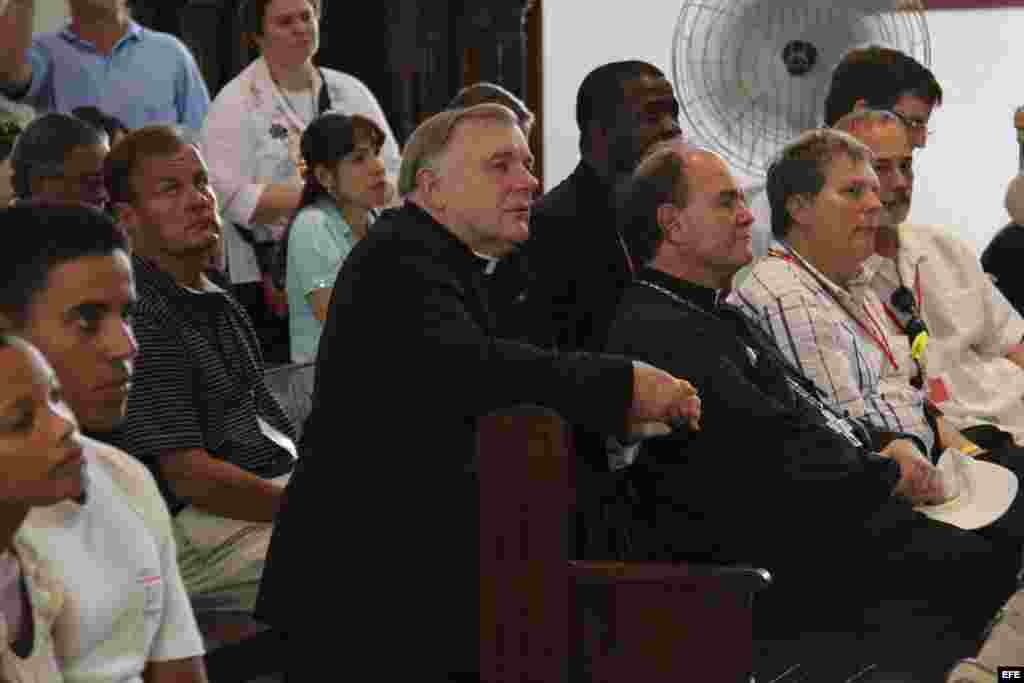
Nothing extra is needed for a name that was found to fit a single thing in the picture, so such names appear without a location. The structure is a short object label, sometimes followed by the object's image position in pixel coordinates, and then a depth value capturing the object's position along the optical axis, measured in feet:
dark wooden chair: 17.65
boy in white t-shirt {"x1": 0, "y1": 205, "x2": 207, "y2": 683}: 12.45
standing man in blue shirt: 29.67
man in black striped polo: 20.29
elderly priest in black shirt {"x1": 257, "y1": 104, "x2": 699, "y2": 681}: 17.75
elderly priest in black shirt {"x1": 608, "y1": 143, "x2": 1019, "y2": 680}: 20.39
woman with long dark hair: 28.39
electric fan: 35.00
